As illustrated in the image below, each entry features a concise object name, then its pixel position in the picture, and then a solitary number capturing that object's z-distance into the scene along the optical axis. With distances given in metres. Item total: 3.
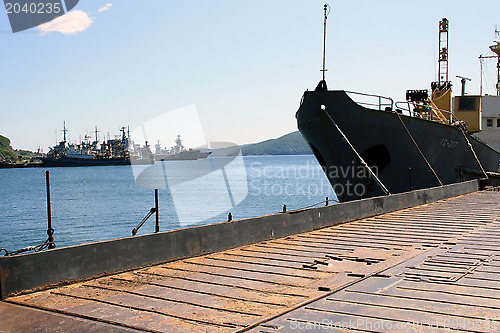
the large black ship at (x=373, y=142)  17.02
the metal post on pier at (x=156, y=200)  6.45
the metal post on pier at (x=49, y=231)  5.15
